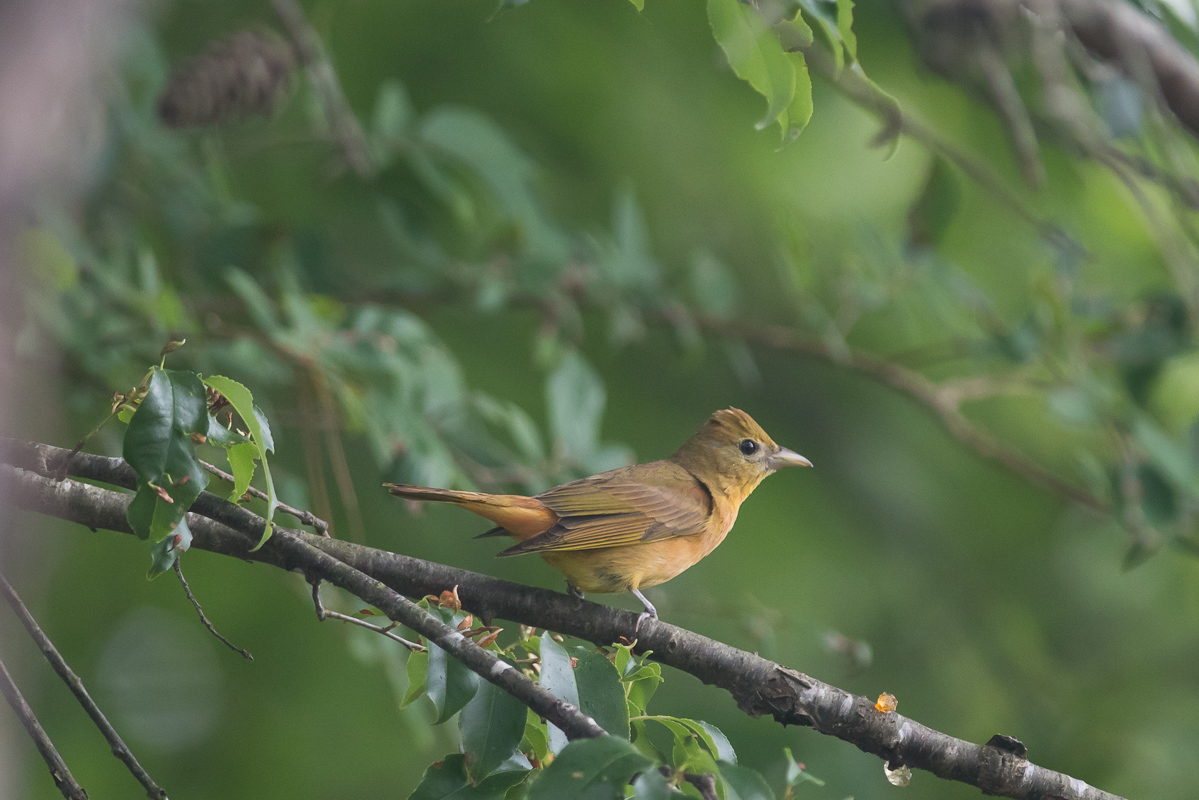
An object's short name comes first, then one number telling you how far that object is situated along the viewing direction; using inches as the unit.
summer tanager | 256.5
